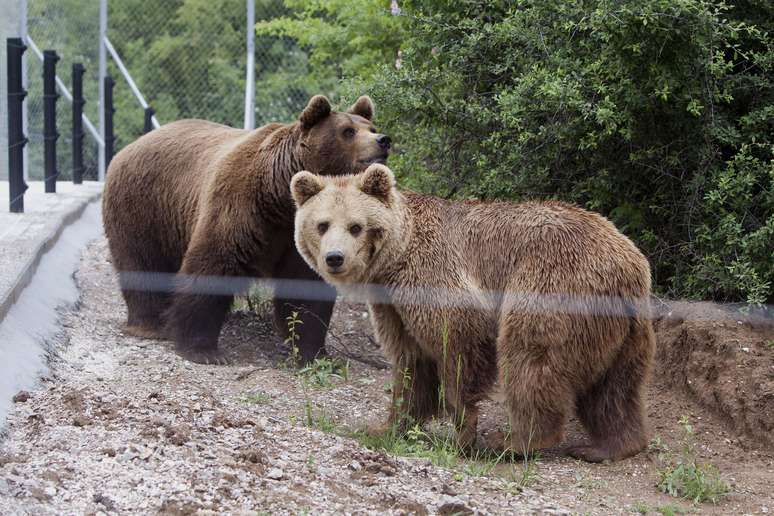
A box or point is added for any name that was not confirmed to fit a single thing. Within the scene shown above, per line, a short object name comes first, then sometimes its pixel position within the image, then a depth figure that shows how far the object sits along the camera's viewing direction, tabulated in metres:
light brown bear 9.82
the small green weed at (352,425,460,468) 9.34
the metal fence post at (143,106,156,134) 26.73
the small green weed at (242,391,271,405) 10.95
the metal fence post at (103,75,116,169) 26.34
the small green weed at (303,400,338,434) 9.87
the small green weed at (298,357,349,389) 12.41
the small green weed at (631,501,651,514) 8.82
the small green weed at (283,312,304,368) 13.14
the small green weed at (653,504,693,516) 8.70
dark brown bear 13.05
